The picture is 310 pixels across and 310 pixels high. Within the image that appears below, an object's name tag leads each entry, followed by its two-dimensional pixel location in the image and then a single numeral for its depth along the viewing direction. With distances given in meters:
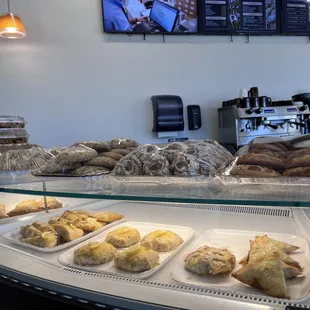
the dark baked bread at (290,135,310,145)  1.01
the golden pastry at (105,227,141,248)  1.01
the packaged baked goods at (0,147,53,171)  1.32
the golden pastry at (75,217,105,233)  1.14
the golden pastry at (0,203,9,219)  1.33
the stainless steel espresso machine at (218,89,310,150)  3.00
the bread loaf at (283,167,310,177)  0.79
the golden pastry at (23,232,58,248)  1.01
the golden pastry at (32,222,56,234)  1.10
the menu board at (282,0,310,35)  3.64
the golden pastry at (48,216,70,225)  1.14
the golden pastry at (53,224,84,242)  1.06
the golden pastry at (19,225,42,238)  1.07
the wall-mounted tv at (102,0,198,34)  3.31
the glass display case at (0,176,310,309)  0.68
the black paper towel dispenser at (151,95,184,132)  3.36
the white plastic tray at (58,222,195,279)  0.81
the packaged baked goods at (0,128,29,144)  1.58
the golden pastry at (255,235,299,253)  0.84
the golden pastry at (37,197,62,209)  1.41
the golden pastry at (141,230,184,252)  0.95
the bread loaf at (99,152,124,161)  1.18
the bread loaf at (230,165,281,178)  0.83
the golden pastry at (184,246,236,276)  0.77
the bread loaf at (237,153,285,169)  0.86
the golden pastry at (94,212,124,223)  1.22
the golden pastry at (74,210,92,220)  1.22
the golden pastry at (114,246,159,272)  0.82
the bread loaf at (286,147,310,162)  0.87
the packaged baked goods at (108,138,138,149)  1.33
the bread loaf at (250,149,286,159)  0.91
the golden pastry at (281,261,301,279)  0.72
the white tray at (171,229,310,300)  0.70
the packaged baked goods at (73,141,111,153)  1.27
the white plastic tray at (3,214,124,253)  1.00
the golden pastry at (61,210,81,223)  1.19
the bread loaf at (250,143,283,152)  0.98
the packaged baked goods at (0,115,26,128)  1.56
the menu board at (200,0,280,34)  3.50
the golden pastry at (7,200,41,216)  1.37
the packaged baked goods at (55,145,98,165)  1.13
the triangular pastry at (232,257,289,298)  0.66
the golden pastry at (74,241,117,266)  0.88
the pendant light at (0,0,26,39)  2.65
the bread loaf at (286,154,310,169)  0.82
